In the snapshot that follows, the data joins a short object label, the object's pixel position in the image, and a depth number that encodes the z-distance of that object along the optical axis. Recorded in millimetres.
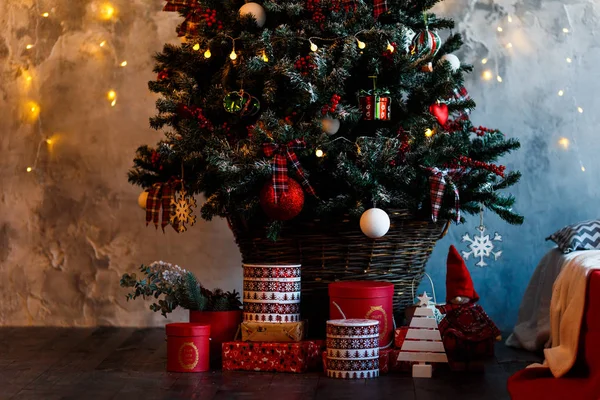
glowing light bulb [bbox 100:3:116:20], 3885
